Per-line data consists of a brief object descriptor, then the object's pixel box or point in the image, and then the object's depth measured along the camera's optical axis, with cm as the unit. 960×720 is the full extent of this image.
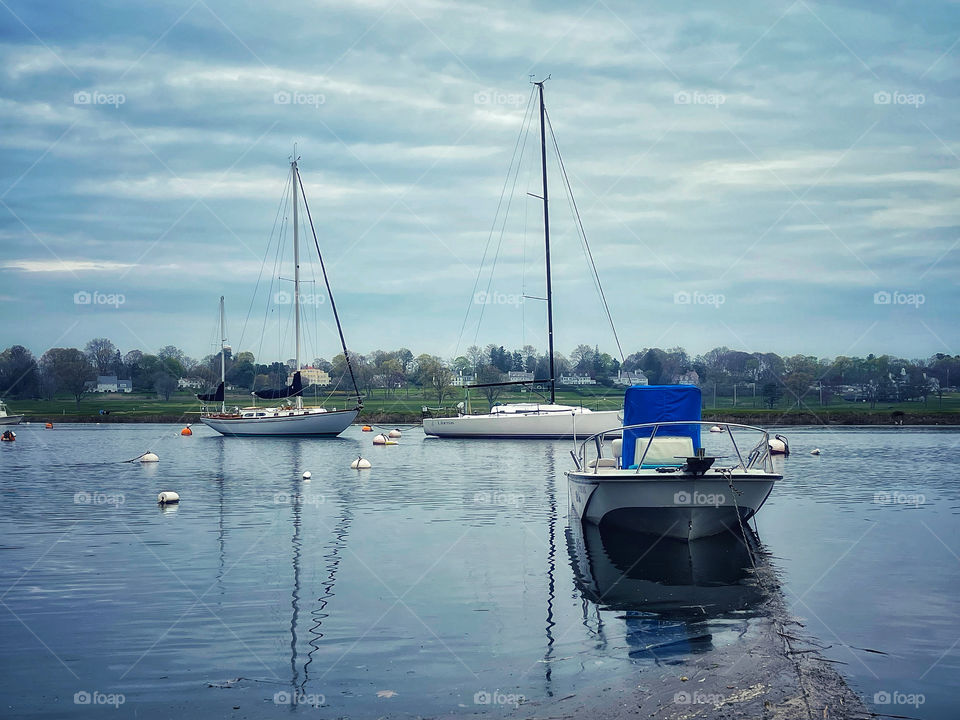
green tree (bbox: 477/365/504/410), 14977
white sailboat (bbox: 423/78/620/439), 6425
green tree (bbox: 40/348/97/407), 16925
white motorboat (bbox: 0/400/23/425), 10751
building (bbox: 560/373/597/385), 12573
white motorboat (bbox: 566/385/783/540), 1961
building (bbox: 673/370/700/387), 13045
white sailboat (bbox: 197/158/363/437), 7394
